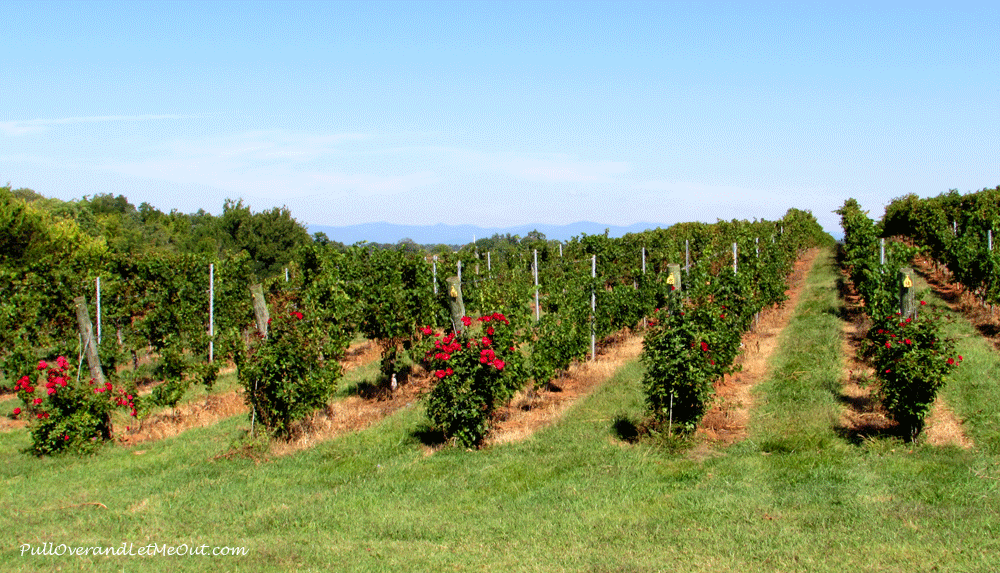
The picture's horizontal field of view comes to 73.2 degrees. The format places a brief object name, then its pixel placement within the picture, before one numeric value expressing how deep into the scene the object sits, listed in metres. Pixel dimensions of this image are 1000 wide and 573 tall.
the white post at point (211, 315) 14.37
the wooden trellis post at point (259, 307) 10.11
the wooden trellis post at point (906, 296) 8.59
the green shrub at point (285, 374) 9.18
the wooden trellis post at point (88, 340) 9.94
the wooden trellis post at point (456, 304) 9.30
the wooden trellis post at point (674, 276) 8.95
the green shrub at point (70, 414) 9.29
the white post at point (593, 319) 14.02
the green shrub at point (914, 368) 7.85
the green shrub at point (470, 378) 8.81
